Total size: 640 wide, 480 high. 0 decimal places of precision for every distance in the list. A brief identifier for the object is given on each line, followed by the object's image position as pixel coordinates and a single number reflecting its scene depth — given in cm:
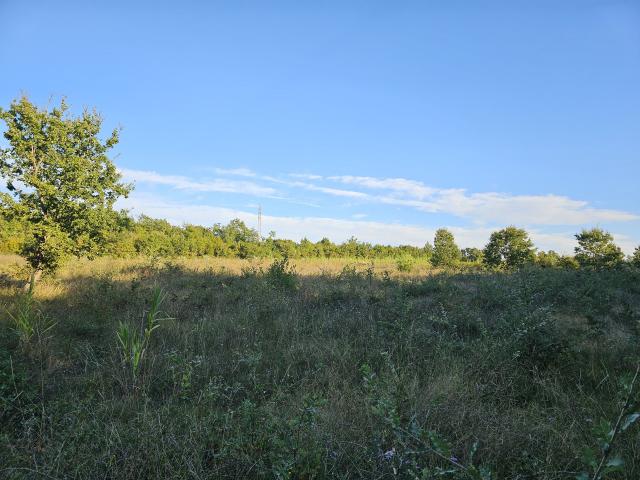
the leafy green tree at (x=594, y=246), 1884
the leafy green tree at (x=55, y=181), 762
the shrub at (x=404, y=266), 1288
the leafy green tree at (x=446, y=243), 2707
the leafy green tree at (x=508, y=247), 2238
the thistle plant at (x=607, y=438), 114
